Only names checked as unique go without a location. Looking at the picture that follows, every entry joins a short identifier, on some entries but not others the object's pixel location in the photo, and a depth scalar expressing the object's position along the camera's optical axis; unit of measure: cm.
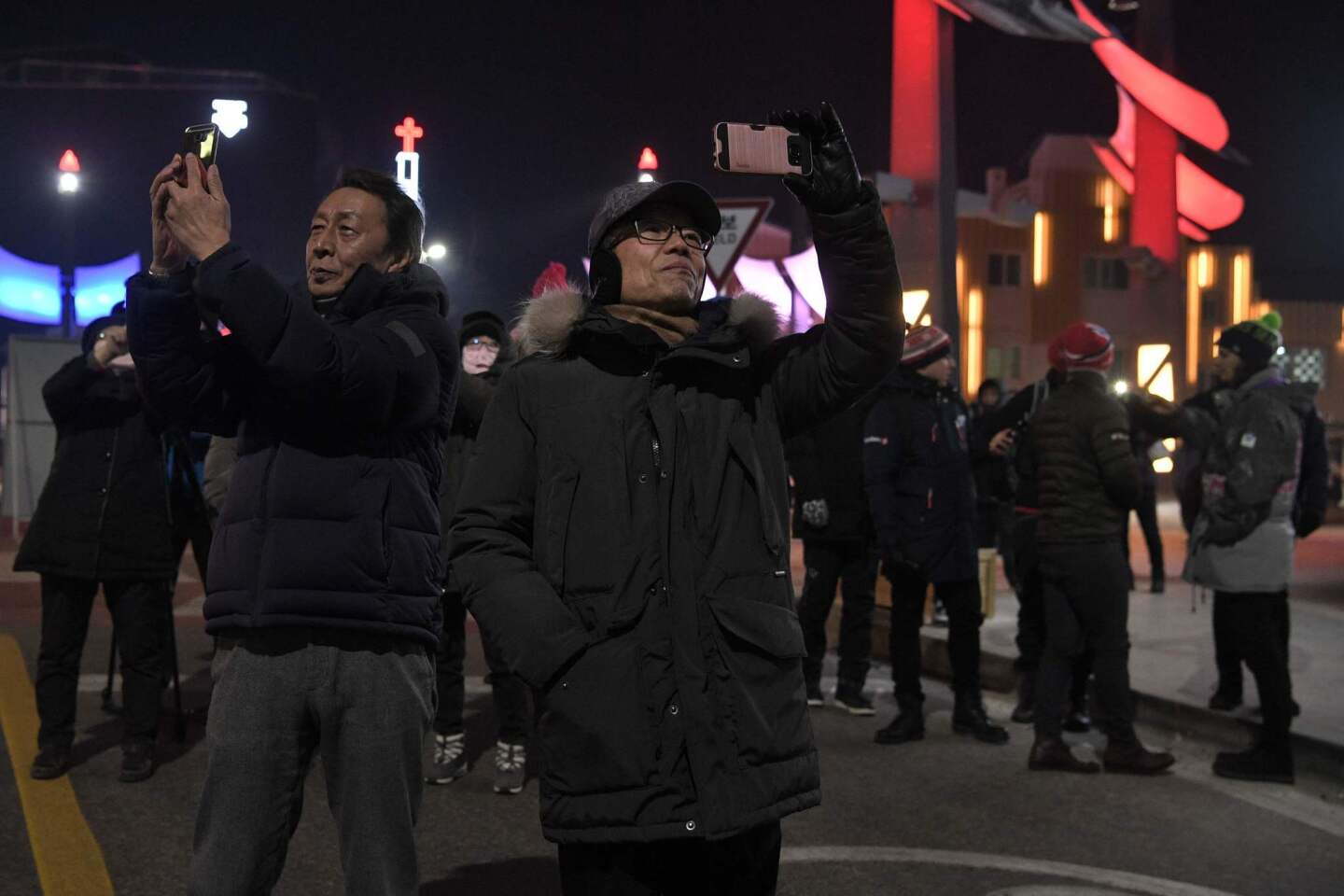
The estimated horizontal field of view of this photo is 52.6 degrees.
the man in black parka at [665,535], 242
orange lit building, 4041
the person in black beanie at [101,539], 596
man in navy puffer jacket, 286
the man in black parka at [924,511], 697
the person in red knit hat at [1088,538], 623
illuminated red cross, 2055
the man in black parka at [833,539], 776
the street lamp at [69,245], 1766
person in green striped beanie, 608
